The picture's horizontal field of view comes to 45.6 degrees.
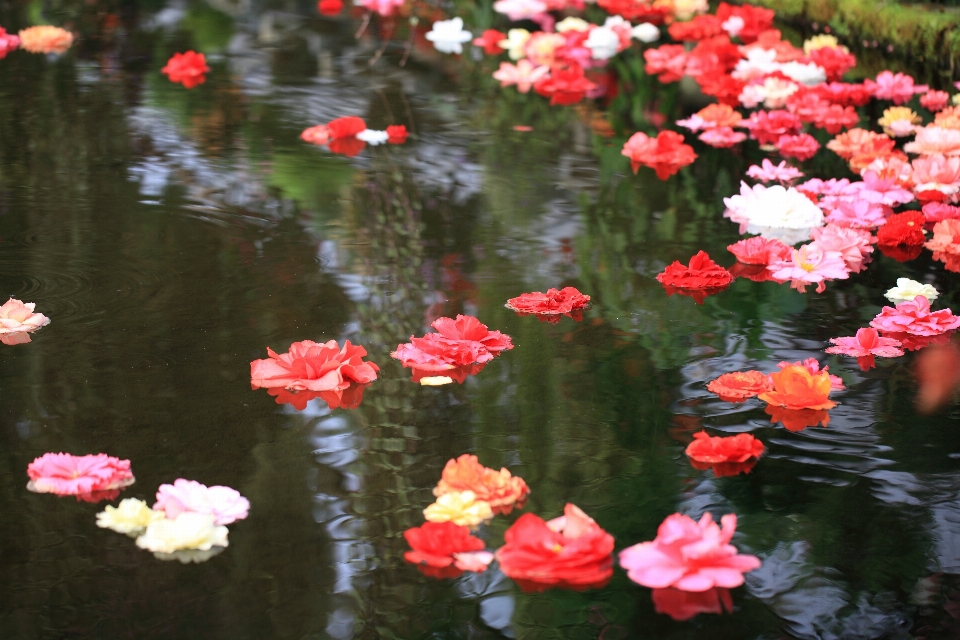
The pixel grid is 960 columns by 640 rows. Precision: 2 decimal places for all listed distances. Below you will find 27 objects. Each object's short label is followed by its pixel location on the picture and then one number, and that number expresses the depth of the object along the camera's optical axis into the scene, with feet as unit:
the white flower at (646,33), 18.33
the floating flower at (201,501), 5.24
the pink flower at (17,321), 7.20
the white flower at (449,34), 17.90
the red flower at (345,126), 12.10
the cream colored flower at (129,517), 5.15
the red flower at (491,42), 17.30
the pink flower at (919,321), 7.43
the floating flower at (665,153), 11.39
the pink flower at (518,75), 15.20
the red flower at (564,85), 14.62
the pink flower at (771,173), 10.70
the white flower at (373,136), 12.13
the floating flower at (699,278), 8.17
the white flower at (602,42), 17.17
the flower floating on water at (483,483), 5.41
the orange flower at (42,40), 16.39
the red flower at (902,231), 9.09
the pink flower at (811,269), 8.42
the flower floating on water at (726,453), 5.79
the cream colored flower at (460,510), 5.28
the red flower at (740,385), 6.51
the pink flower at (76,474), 5.46
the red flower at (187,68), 14.75
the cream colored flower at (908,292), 8.09
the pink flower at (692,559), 4.75
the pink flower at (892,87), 13.84
